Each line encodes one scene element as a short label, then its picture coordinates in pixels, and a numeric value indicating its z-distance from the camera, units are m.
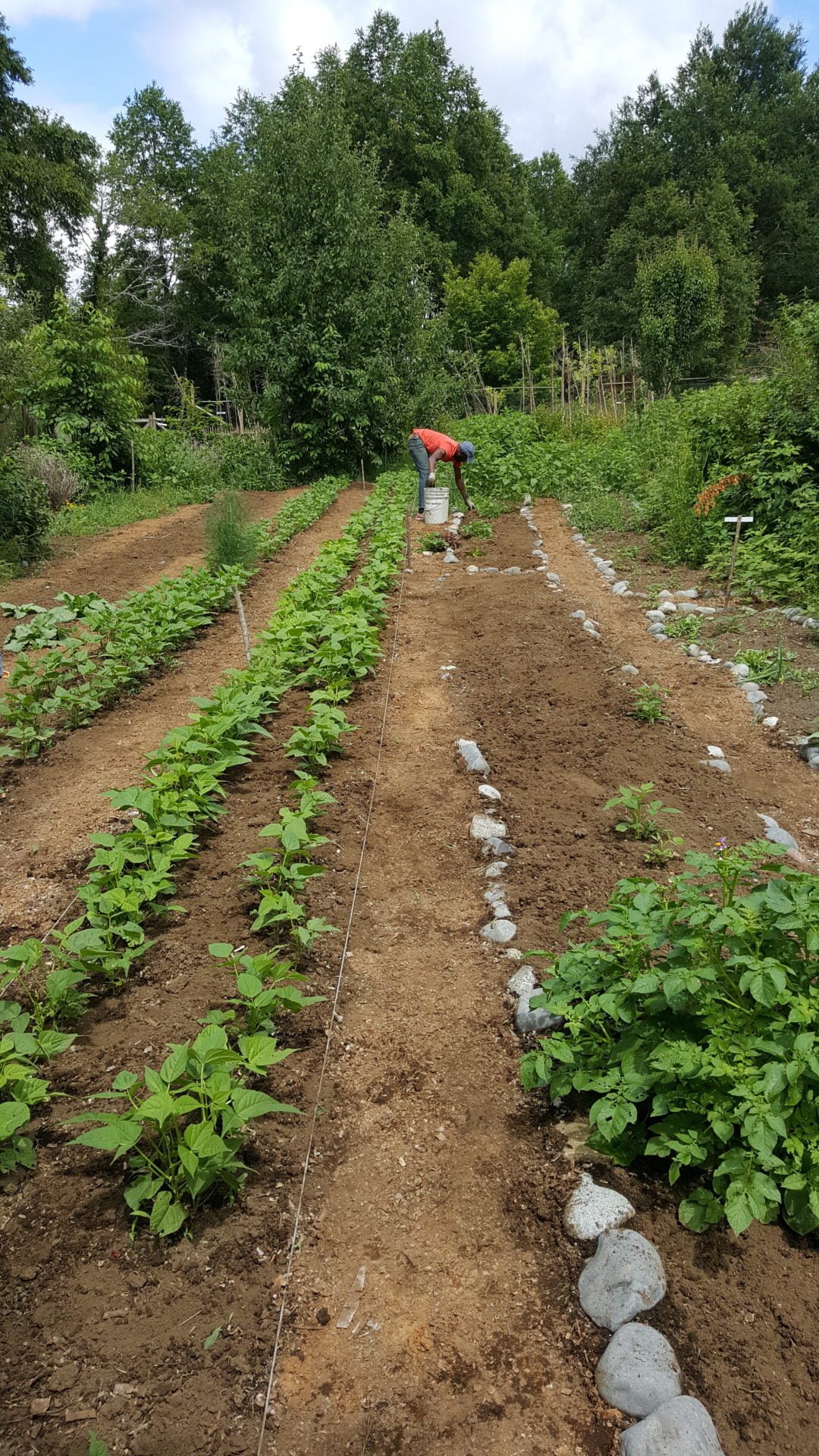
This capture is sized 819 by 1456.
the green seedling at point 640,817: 3.78
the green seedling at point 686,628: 7.01
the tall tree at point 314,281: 16.72
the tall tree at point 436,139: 36.06
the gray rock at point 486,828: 4.11
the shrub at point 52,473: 12.33
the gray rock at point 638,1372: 1.78
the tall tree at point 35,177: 21.81
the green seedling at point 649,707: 5.28
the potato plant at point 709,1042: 1.97
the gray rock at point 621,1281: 1.95
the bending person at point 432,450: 11.00
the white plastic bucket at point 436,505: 11.56
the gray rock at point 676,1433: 1.65
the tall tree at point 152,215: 34.28
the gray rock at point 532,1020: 2.86
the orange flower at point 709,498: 8.74
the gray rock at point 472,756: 4.82
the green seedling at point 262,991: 2.53
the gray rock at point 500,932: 3.38
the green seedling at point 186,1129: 2.05
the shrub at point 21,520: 10.24
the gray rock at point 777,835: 3.90
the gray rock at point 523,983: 3.07
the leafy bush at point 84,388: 14.50
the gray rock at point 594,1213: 2.16
